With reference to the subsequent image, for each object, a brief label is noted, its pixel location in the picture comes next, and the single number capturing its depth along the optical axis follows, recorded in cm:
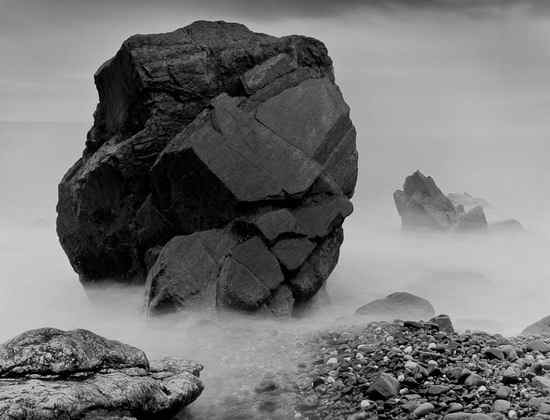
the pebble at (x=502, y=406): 1756
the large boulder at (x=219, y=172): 3212
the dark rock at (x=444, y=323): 2573
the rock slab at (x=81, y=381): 1568
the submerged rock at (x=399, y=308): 3111
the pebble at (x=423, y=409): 1805
